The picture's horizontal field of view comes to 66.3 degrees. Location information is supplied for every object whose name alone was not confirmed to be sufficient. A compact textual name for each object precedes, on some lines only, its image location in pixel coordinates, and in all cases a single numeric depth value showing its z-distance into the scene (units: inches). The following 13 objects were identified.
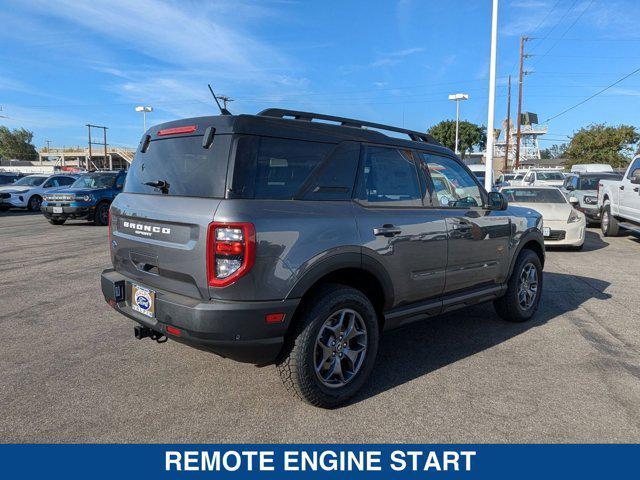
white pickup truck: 436.5
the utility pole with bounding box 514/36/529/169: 1592.0
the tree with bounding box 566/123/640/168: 1931.6
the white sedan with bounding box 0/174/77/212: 839.1
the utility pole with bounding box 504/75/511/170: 1863.9
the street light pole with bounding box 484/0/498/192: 685.9
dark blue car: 576.7
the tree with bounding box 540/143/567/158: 4722.0
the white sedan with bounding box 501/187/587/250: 398.9
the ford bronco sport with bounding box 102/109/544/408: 115.4
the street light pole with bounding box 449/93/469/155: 1637.6
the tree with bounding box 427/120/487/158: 2794.0
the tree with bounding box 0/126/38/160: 4611.2
